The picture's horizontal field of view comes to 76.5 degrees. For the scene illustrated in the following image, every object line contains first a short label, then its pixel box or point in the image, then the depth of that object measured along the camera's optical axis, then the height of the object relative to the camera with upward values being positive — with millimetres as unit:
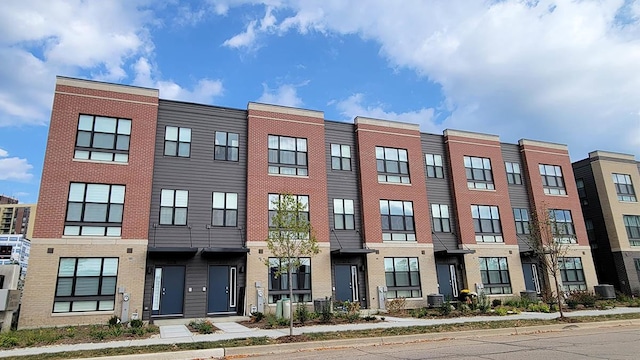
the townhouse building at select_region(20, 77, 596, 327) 17906 +4383
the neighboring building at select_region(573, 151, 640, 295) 29812 +5053
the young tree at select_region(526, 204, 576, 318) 20059 +3068
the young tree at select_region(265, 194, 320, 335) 14391 +2188
